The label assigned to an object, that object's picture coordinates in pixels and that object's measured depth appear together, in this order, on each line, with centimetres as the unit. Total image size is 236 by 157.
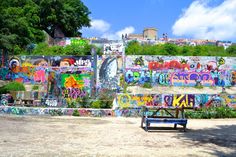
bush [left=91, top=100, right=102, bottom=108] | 1348
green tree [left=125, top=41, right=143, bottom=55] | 2368
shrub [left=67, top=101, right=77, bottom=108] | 1331
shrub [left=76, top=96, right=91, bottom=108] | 1343
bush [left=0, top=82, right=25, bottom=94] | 1683
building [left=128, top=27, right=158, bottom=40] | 3787
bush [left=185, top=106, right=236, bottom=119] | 1178
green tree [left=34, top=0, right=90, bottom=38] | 2992
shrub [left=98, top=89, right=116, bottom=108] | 1354
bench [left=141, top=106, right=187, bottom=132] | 823
